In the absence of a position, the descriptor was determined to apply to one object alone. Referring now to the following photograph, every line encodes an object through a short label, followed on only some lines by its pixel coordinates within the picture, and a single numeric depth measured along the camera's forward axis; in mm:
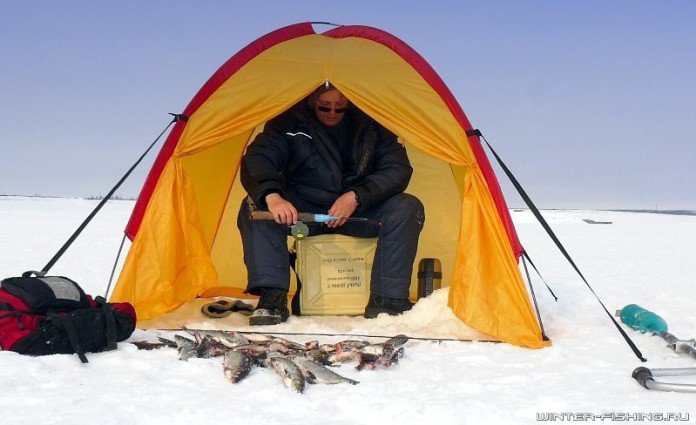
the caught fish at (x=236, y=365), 2635
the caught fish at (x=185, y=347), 2949
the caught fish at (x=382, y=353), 2935
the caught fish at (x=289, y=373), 2531
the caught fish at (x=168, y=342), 3145
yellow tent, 3674
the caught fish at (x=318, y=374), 2637
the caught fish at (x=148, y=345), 3107
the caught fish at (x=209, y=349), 2980
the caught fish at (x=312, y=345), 3125
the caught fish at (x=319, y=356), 2943
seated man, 4051
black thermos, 4539
